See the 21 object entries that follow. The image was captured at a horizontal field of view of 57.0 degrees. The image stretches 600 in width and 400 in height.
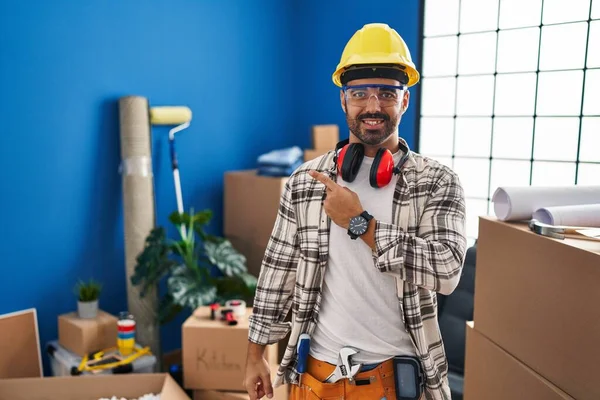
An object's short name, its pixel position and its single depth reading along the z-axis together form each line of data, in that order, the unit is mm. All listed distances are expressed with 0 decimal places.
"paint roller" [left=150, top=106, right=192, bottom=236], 3127
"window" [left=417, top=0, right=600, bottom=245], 2826
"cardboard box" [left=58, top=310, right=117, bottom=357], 2682
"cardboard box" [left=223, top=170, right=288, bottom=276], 3262
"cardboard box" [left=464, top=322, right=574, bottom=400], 1389
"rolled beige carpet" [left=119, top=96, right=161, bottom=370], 2963
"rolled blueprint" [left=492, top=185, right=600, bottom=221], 1493
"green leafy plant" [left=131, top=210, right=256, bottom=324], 2871
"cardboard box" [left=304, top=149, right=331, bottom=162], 3336
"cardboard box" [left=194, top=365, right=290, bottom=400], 2421
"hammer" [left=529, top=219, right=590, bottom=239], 1336
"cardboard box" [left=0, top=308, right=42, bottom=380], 2664
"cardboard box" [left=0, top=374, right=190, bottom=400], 2410
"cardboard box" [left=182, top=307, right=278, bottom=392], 2508
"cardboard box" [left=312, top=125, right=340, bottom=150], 3371
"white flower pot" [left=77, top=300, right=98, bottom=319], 2807
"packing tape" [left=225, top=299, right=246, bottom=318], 2598
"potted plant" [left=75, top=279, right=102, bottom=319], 2811
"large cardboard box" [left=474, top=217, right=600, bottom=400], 1215
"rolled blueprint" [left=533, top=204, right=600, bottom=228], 1399
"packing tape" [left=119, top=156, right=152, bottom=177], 2963
